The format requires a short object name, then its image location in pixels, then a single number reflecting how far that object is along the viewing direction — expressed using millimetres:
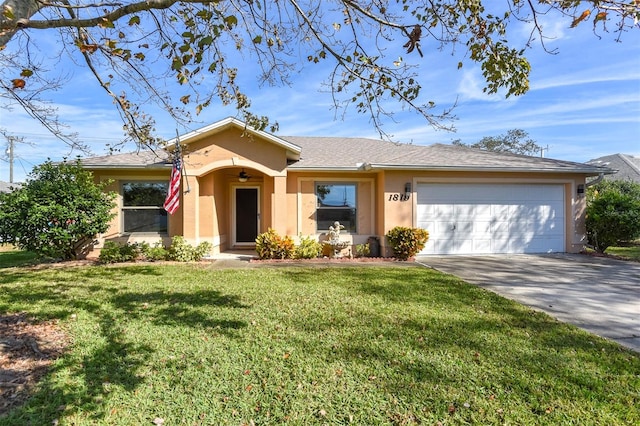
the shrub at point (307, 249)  10719
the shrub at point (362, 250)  11328
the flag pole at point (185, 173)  10402
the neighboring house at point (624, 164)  25438
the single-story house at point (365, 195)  10734
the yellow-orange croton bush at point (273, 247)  10477
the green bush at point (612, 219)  11039
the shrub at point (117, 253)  9969
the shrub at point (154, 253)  10273
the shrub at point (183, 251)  10164
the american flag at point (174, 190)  9742
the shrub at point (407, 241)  10492
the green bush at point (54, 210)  8859
